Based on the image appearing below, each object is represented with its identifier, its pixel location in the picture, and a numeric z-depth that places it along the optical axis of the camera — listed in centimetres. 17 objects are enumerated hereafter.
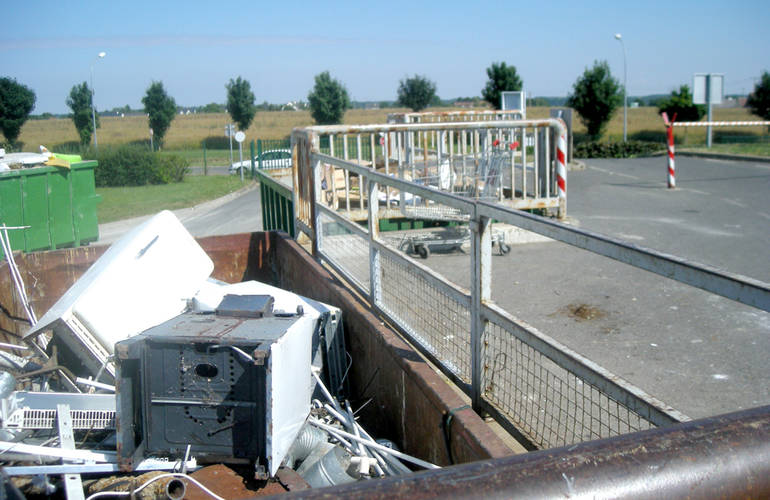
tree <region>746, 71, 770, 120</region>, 4950
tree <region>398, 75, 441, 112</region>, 6738
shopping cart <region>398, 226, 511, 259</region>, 987
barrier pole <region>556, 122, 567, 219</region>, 1056
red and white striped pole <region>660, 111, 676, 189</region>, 1652
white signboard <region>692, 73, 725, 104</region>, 2755
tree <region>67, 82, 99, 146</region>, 3775
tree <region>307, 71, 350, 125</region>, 6184
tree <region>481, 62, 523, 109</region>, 5416
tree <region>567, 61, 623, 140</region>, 4800
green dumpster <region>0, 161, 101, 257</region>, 1098
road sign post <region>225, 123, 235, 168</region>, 3525
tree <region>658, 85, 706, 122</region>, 4528
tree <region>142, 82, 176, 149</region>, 4103
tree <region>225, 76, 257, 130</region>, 5809
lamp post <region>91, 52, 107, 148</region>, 3434
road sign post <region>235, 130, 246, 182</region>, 3099
